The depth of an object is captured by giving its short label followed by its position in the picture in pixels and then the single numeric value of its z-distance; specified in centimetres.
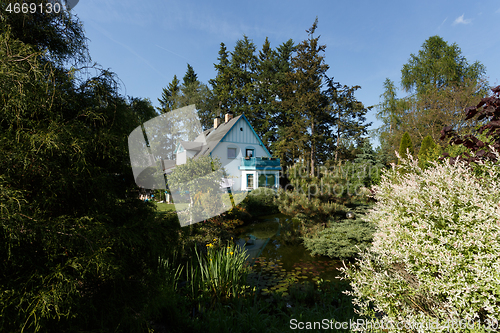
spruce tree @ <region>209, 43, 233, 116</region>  2992
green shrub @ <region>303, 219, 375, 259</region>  629
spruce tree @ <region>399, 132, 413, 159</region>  1441
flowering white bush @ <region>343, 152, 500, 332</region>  189
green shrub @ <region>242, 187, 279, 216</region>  1295
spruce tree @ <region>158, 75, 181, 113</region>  3238
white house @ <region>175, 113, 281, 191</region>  2008
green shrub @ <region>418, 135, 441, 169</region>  1203
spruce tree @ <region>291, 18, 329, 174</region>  2247
